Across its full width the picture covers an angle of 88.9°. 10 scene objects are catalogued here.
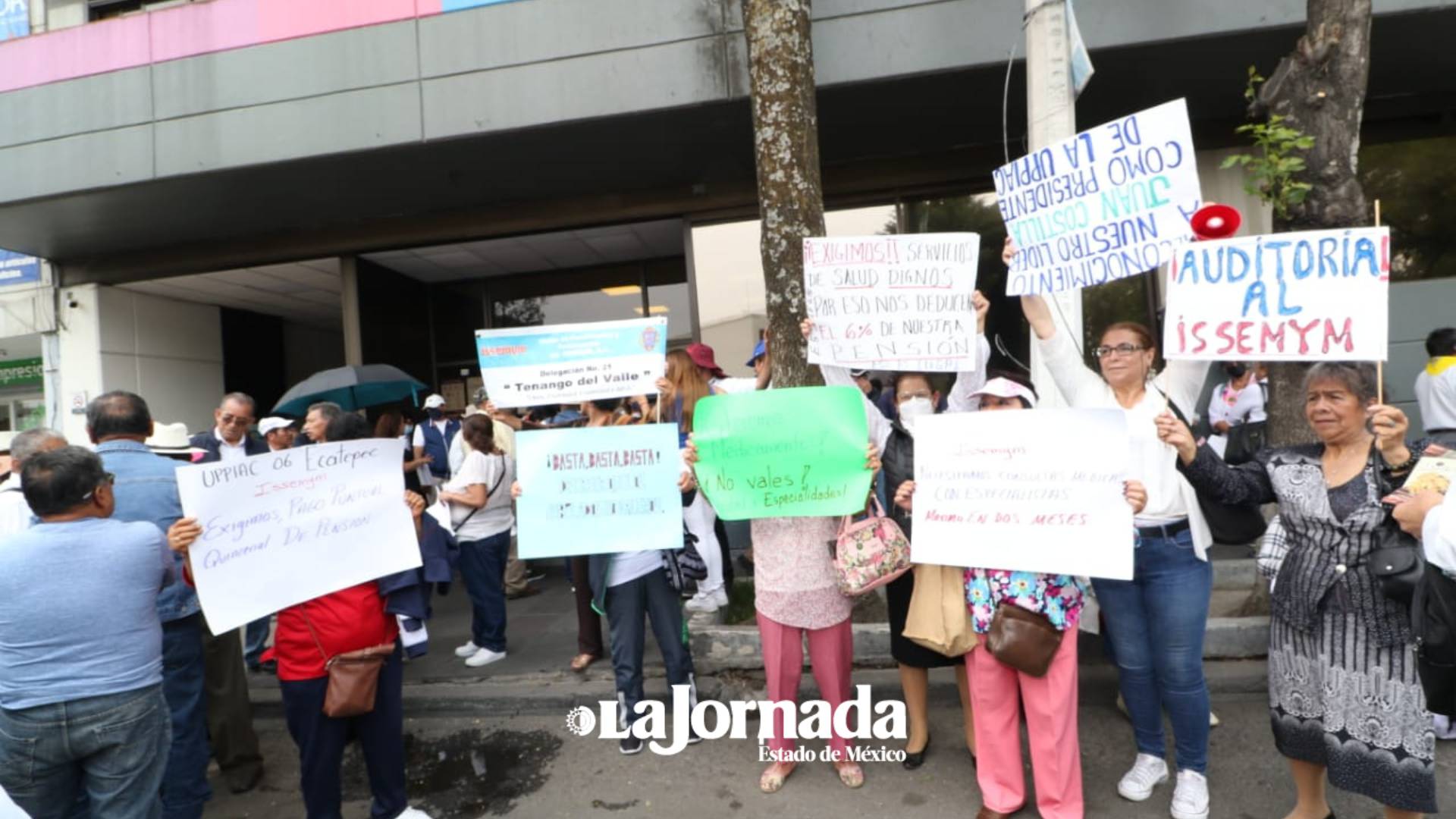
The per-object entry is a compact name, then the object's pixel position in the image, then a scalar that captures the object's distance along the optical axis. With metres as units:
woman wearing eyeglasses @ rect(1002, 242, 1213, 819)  3.02
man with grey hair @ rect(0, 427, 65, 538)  3.29
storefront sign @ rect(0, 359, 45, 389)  11.81
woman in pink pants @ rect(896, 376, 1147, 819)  3.03
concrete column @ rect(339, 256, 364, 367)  10.46
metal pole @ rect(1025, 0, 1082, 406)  4.54
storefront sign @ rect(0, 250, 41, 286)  10.80
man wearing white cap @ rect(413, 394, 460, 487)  8.14
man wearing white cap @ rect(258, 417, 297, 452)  5.86
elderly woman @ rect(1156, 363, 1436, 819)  2.54
